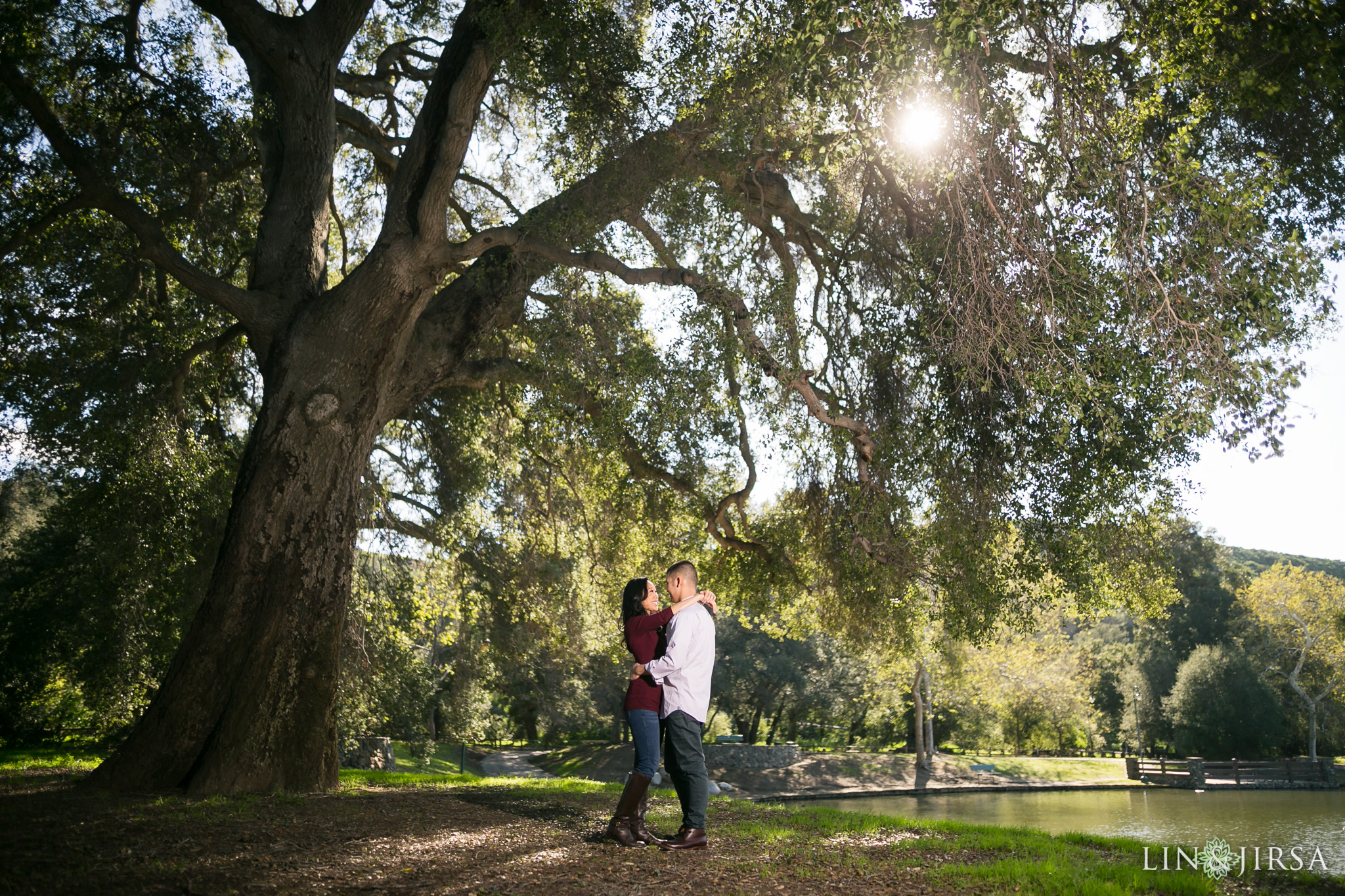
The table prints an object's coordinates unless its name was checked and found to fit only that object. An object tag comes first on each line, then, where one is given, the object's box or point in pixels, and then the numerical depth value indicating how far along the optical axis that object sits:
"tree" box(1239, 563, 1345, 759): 32.50
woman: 4.64
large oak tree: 5.87
